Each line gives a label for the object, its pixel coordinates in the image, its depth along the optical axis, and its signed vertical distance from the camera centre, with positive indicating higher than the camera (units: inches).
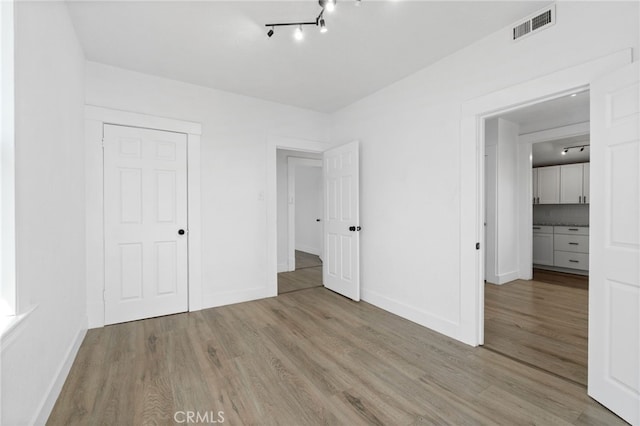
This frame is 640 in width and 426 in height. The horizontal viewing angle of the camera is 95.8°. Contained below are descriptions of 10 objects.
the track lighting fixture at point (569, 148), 222.9 +49.6
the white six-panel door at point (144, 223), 119.9 -4.9
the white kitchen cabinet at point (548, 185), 231.2 +21.2
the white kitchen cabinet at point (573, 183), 216.5 +21.2
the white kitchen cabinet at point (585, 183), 214.7 +20.7
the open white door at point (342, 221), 148.7 -5.1
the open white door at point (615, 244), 63.0 -7.8
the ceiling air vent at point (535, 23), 82.0 +55.6
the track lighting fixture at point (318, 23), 79.1 +57.3
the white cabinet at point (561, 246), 206.7 -27.0
